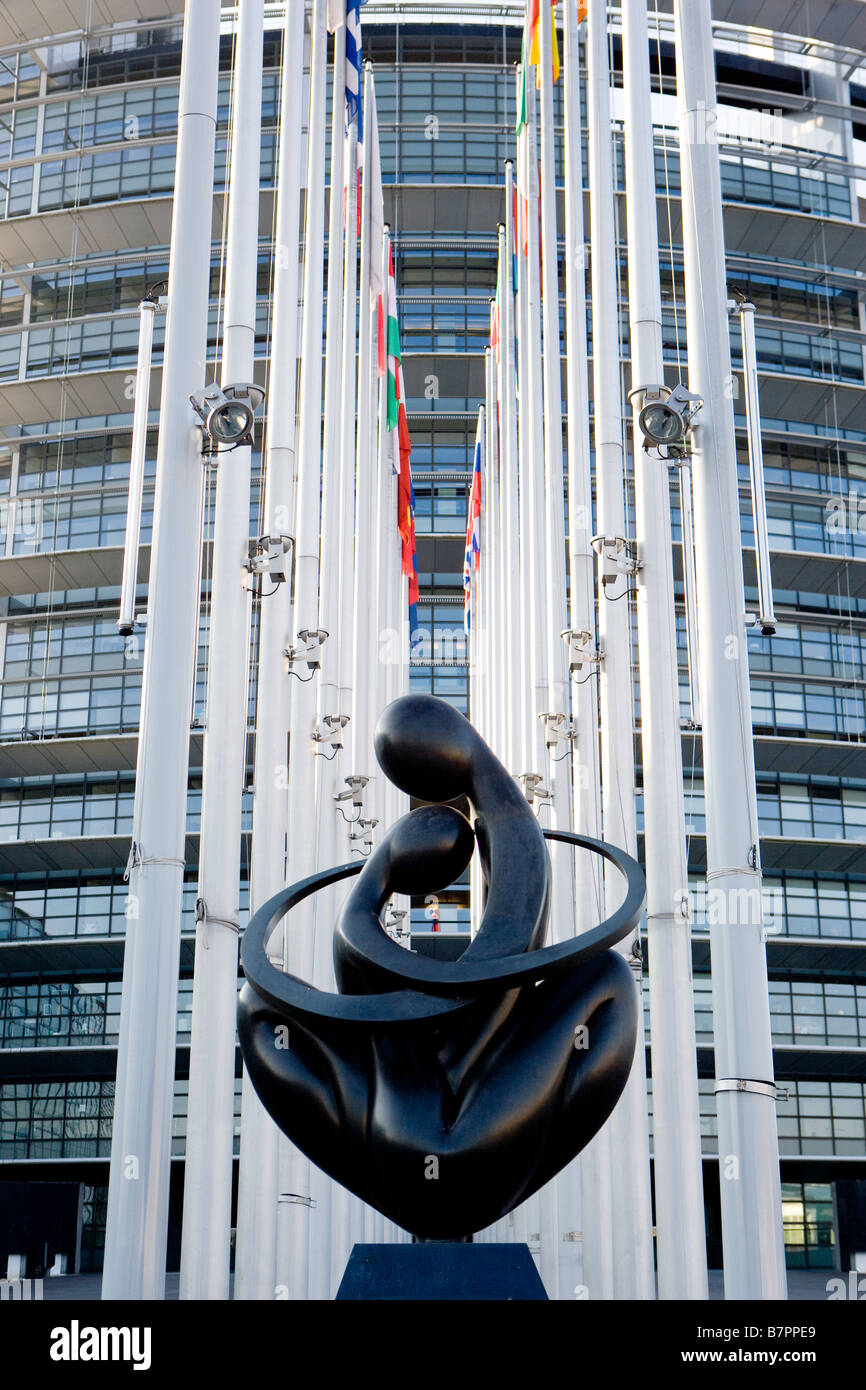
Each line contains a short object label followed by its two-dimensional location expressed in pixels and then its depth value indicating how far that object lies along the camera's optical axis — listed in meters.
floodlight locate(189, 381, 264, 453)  11.35
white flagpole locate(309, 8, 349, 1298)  18.77
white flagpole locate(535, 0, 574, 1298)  19.23
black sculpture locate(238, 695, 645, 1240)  8.39
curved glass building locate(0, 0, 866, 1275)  41.25
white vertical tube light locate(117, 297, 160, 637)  12.13
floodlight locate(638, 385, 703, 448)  11.00
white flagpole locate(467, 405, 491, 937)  33.84
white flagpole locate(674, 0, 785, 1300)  9.97
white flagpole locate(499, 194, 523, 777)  26.41
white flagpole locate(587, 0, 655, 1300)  14.77
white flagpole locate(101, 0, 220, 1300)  10.34
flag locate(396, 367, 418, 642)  33.41
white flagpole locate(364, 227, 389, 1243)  27.60
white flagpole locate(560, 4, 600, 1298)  17.44
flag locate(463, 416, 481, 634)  38.11
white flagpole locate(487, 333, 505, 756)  31.34
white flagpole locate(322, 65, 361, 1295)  20.97
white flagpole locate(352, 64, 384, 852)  22.97
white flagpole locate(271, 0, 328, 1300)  16.03
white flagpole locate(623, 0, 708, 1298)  13.60
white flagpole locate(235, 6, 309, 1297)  14.09
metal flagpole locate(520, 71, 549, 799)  21.31
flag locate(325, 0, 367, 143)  20.52
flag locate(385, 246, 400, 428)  28.98
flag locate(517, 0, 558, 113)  20.94
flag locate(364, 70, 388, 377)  24.62
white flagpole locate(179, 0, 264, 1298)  11.93
